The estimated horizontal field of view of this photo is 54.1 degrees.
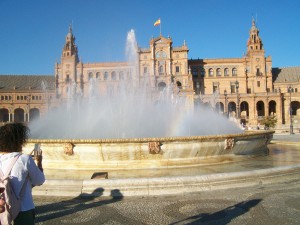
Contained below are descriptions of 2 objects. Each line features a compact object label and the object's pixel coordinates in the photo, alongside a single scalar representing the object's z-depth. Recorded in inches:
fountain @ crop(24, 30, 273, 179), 353.1
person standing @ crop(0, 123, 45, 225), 115.5
